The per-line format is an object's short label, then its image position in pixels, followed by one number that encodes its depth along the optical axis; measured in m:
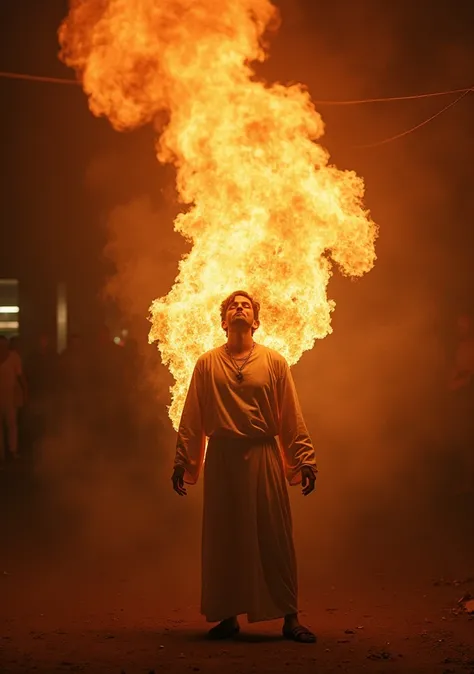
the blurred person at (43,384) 13.12
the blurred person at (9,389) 13.10
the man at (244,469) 5.56
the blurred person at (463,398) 10.09
